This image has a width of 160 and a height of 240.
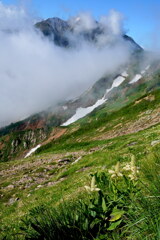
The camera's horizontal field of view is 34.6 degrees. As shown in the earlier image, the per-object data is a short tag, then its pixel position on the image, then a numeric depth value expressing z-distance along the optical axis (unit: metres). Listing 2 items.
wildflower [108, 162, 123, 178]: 4.96
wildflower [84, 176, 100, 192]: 4.73
